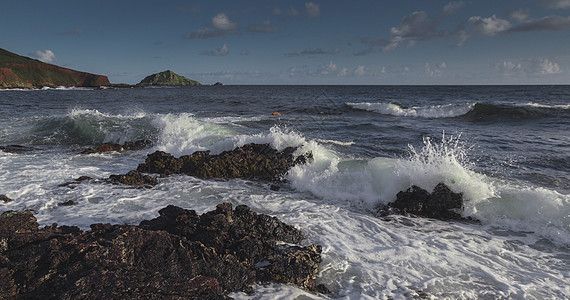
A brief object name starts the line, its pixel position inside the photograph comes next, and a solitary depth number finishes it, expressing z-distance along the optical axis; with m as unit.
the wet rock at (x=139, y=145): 11.68
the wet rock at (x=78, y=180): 6.91
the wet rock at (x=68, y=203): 5.80
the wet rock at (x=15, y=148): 10.66
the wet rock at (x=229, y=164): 8.05
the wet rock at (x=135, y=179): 7.11
